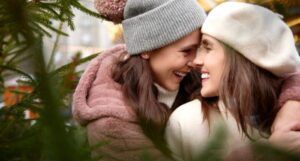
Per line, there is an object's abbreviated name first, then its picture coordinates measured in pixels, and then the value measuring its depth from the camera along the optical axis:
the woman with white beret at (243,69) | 1.76
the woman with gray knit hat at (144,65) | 1.93
